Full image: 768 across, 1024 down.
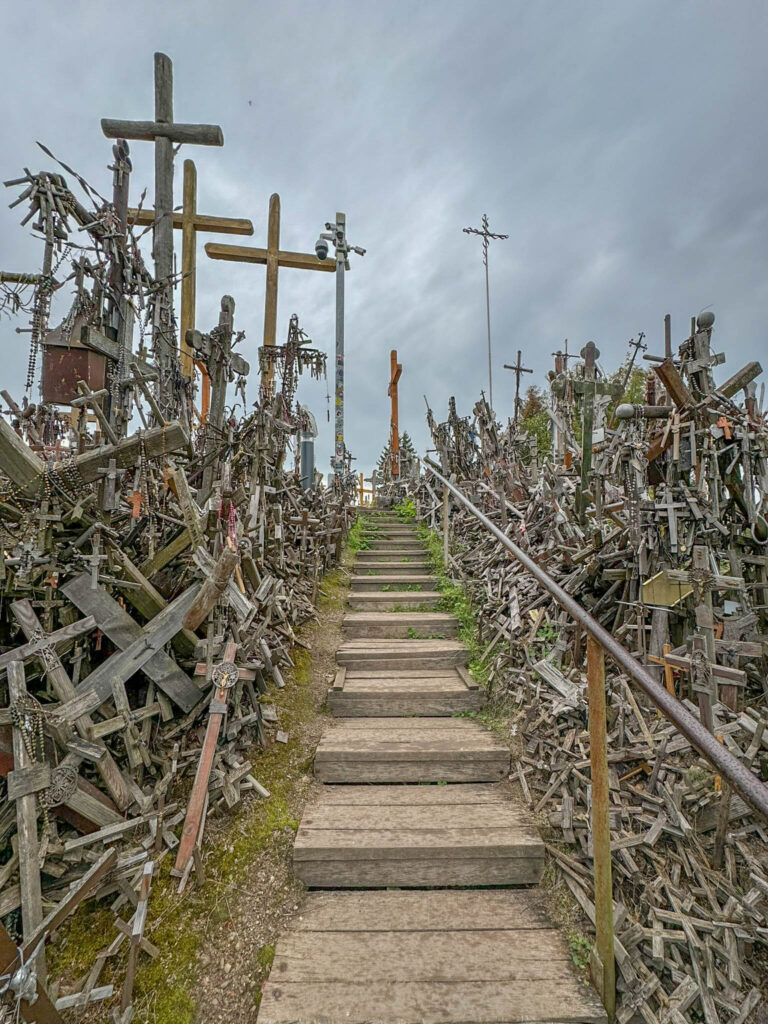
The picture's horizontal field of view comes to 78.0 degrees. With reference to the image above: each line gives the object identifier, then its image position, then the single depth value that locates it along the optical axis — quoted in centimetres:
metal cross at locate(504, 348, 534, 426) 1199
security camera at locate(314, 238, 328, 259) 1055
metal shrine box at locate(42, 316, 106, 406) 359
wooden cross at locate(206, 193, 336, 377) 999
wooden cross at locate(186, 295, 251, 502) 457
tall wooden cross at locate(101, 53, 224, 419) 484
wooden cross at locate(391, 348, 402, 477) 1689
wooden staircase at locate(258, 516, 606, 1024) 203
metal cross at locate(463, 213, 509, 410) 1584
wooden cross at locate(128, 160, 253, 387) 845
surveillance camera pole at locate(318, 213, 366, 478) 1234
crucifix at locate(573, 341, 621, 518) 536
